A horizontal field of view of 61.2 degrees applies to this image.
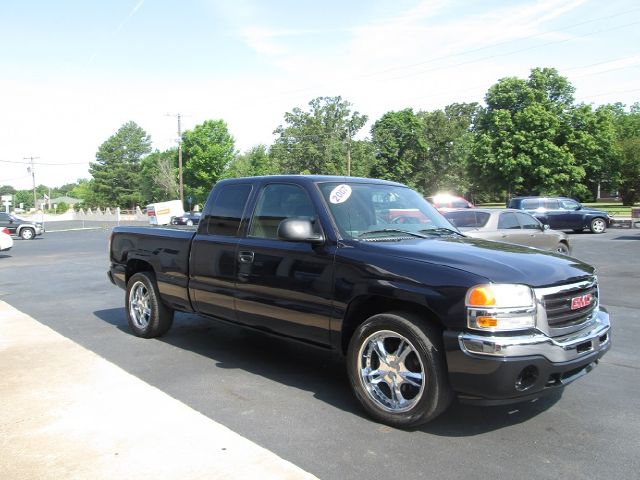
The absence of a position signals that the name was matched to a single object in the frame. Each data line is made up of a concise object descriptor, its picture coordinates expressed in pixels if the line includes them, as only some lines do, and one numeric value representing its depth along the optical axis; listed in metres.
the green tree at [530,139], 44.16
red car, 22.40
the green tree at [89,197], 110.38
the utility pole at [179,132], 52.50
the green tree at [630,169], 54.34
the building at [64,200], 161.20
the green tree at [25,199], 170.29
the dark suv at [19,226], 32.56
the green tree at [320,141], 63.47
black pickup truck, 3.40
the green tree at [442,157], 68.44
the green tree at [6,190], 177.69
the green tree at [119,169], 108.56
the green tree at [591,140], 45.12
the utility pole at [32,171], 76.80
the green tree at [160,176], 80.69
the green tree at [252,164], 73.88
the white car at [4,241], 19.23
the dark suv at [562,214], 24.64
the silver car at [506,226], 11.16
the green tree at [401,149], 68.75
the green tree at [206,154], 71.19
